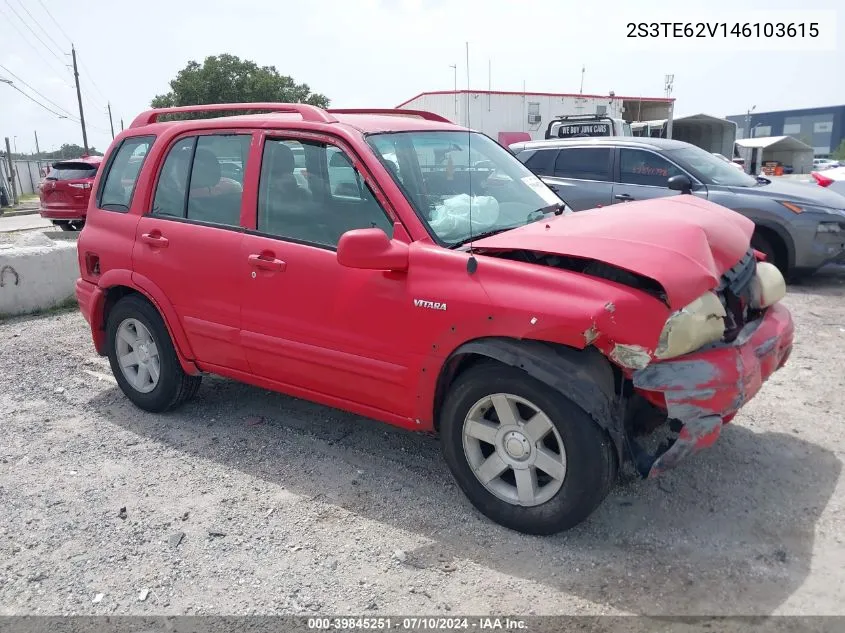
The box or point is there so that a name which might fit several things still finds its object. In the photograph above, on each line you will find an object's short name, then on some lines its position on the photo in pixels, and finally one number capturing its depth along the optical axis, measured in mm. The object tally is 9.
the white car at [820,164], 43109
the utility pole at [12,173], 32037
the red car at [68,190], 14461
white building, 24125
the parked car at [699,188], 7535
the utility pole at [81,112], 41812
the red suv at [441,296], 2893
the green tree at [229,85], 36938
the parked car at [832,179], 9023
